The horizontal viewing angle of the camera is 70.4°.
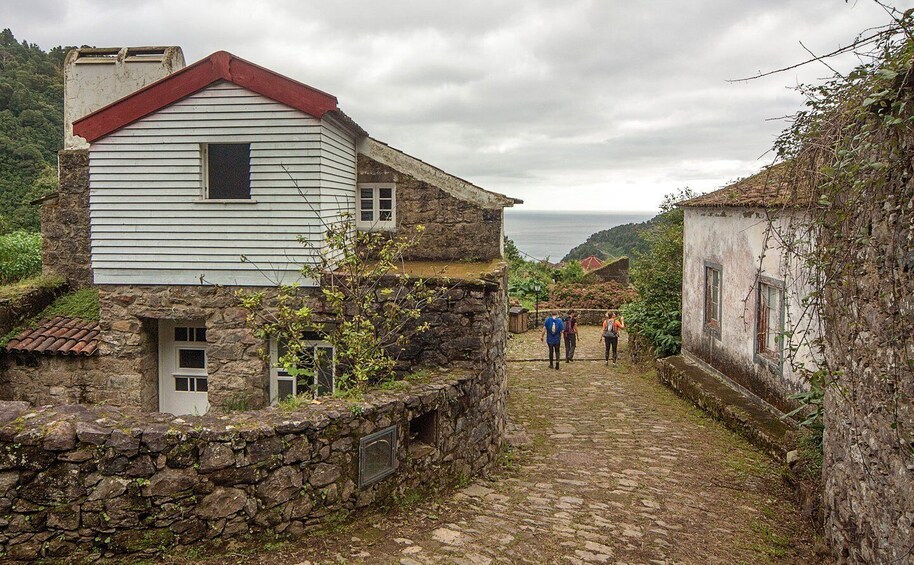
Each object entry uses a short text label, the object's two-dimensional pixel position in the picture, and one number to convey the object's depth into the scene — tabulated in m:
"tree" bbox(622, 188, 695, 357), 17.00
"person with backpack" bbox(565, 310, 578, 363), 18.29
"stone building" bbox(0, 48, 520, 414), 9.61
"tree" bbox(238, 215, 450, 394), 7.58
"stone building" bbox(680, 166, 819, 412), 10.02
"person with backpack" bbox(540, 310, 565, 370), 17.08
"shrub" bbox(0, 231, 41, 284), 14.12
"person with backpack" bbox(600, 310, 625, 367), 18.19
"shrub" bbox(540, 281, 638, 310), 28.06
